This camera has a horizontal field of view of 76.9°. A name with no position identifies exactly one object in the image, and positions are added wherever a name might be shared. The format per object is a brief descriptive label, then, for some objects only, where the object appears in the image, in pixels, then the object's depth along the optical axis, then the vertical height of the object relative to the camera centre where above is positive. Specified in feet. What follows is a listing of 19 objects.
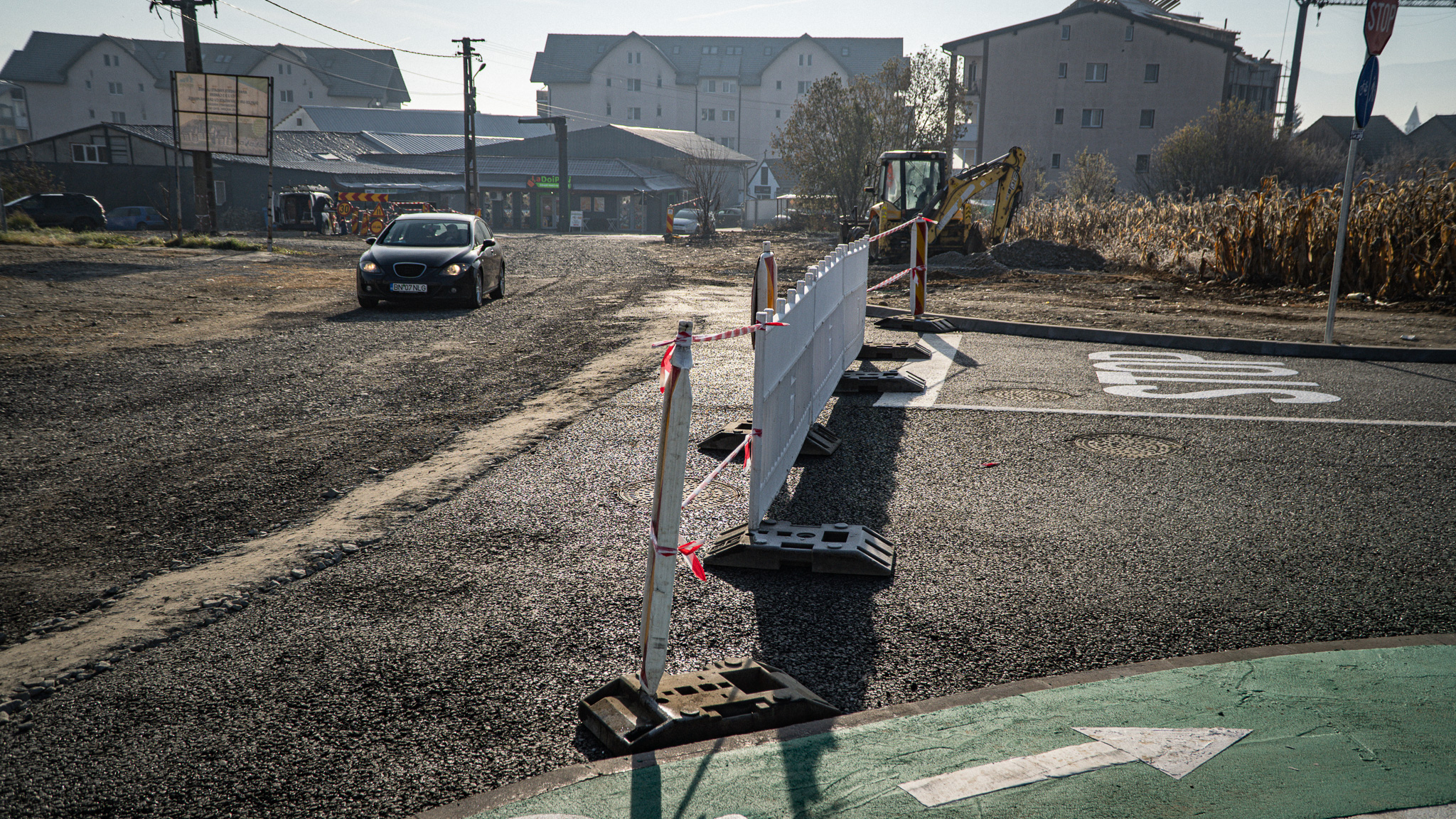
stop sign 30.94 +8.64
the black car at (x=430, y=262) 47.09 -0.60
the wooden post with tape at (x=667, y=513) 9.48 -2.62
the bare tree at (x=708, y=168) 169.84 +24.50
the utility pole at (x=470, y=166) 160.15 +15.12
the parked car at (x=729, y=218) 234.99 +11.23
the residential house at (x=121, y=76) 285.43 +52.35
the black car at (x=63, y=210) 122.62 +3.70
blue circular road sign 30.91 +6.48
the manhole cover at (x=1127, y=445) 21.38 -4.00
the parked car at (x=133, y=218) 140.97 +3.42
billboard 96.37 +13.82
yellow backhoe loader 81.97 +6.56
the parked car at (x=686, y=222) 179.70 +7.74
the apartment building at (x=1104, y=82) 177.37 +38.56
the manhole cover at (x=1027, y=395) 27.22 -3.64
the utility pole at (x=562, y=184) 201.87 +16.05
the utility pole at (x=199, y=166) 97.60 +8.34
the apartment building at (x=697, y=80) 330.34 +64.19
